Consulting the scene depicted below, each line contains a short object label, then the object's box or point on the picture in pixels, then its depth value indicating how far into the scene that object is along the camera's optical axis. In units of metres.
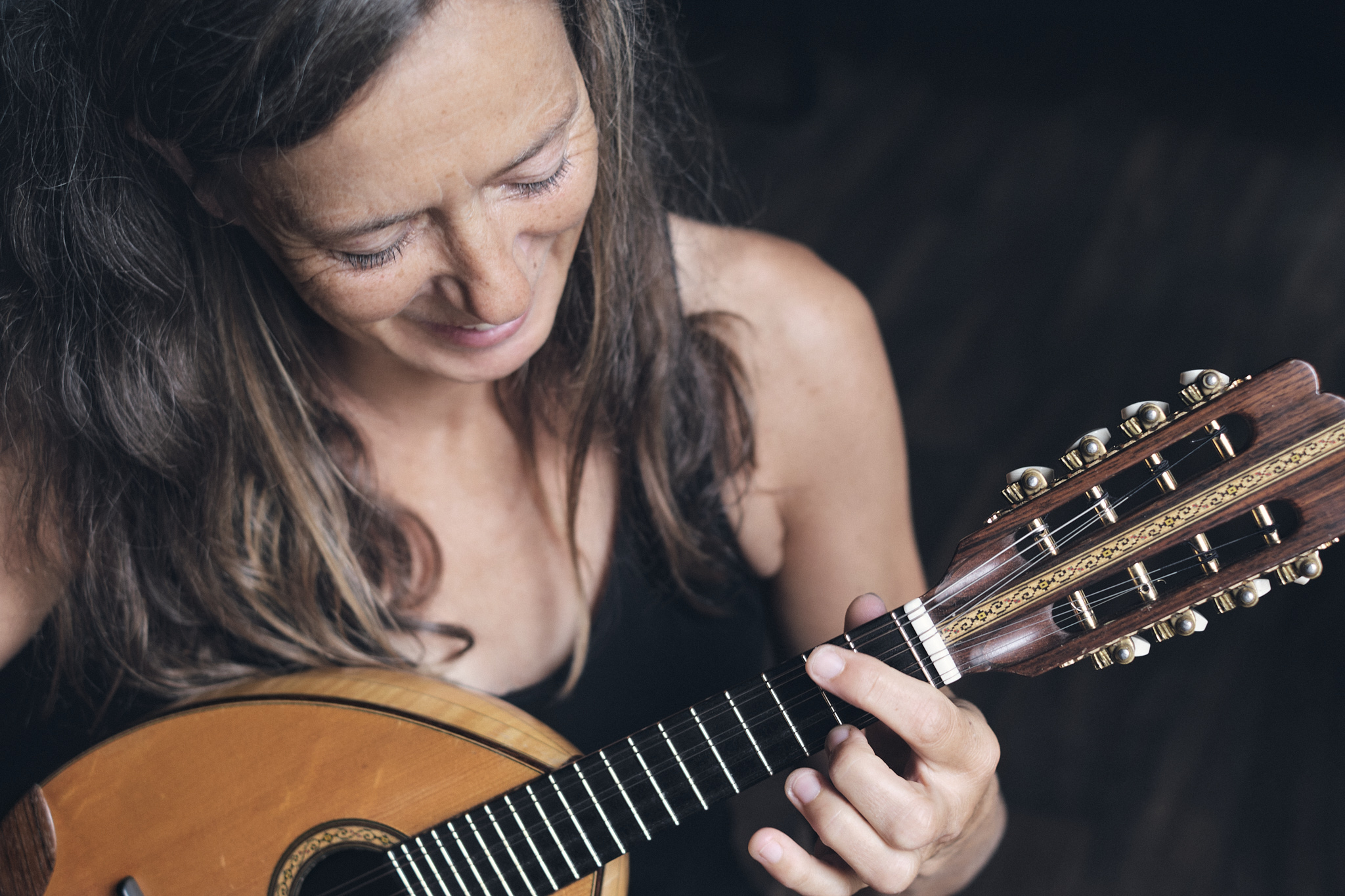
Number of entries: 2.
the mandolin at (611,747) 1.11
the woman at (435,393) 1.12
